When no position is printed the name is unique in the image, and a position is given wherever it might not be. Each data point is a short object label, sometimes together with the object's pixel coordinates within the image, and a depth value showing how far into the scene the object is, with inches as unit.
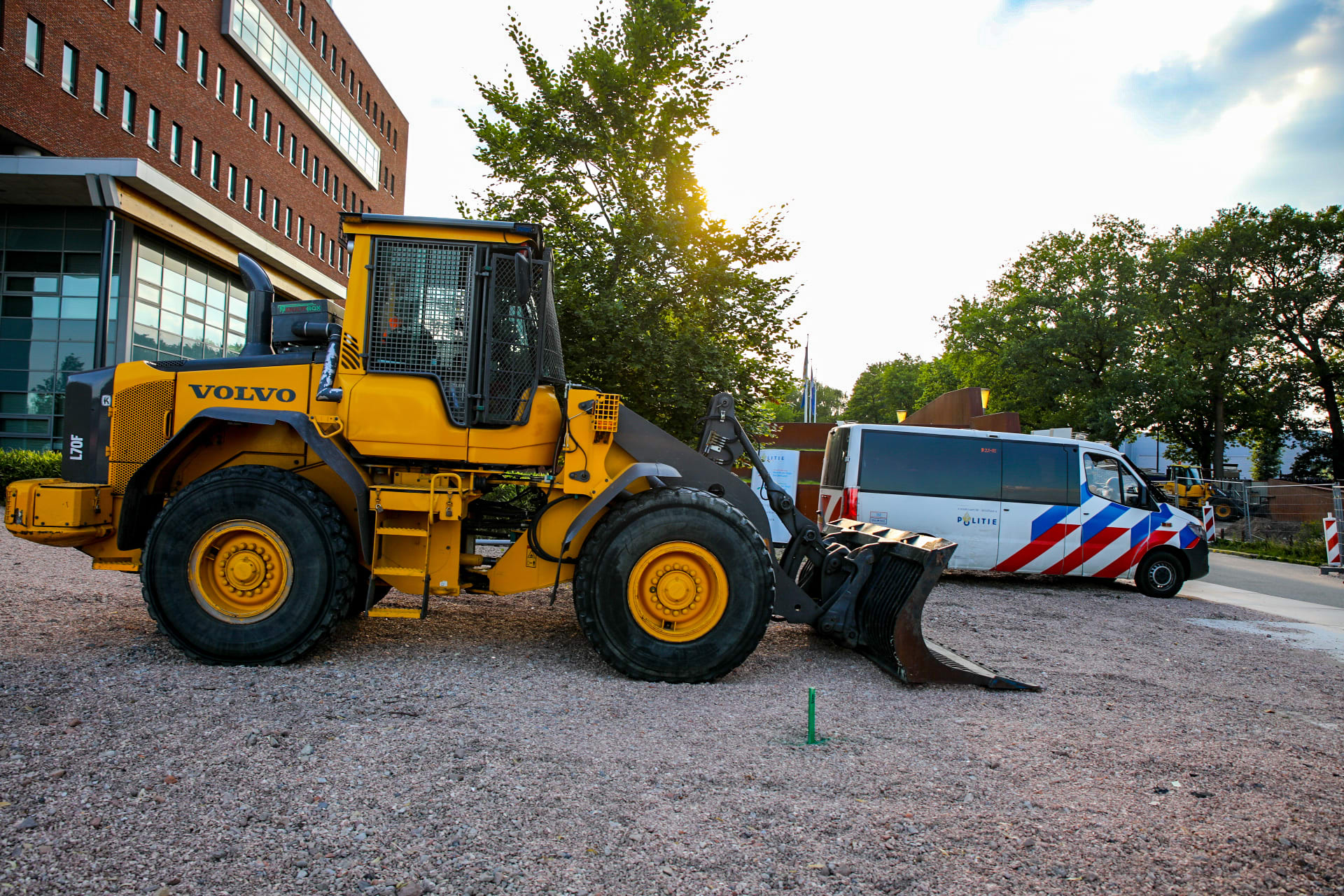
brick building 798.5
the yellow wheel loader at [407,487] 195.6
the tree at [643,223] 532.7
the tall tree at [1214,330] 1456.7
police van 441.7
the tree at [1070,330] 1384.1
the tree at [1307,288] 1450.5
